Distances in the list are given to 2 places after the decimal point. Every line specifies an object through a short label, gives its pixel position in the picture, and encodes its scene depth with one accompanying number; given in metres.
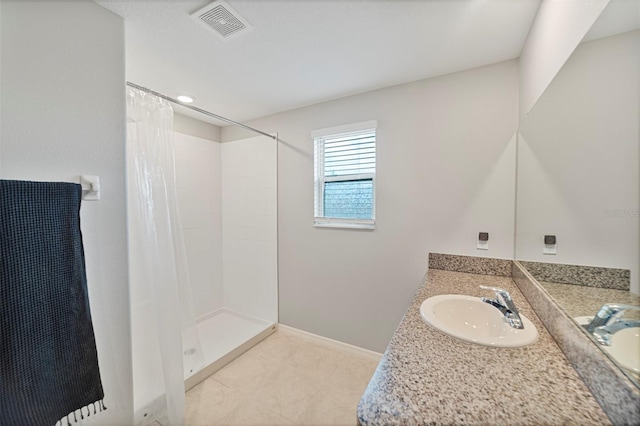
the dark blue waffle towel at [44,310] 0.88
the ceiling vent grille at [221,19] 1.24
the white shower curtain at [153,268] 1.48
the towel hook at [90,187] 1.18
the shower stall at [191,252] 1.51
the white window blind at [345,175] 2.21
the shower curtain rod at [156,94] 1.50
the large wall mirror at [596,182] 0.62
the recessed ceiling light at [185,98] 2.27
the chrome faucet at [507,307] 1.01
